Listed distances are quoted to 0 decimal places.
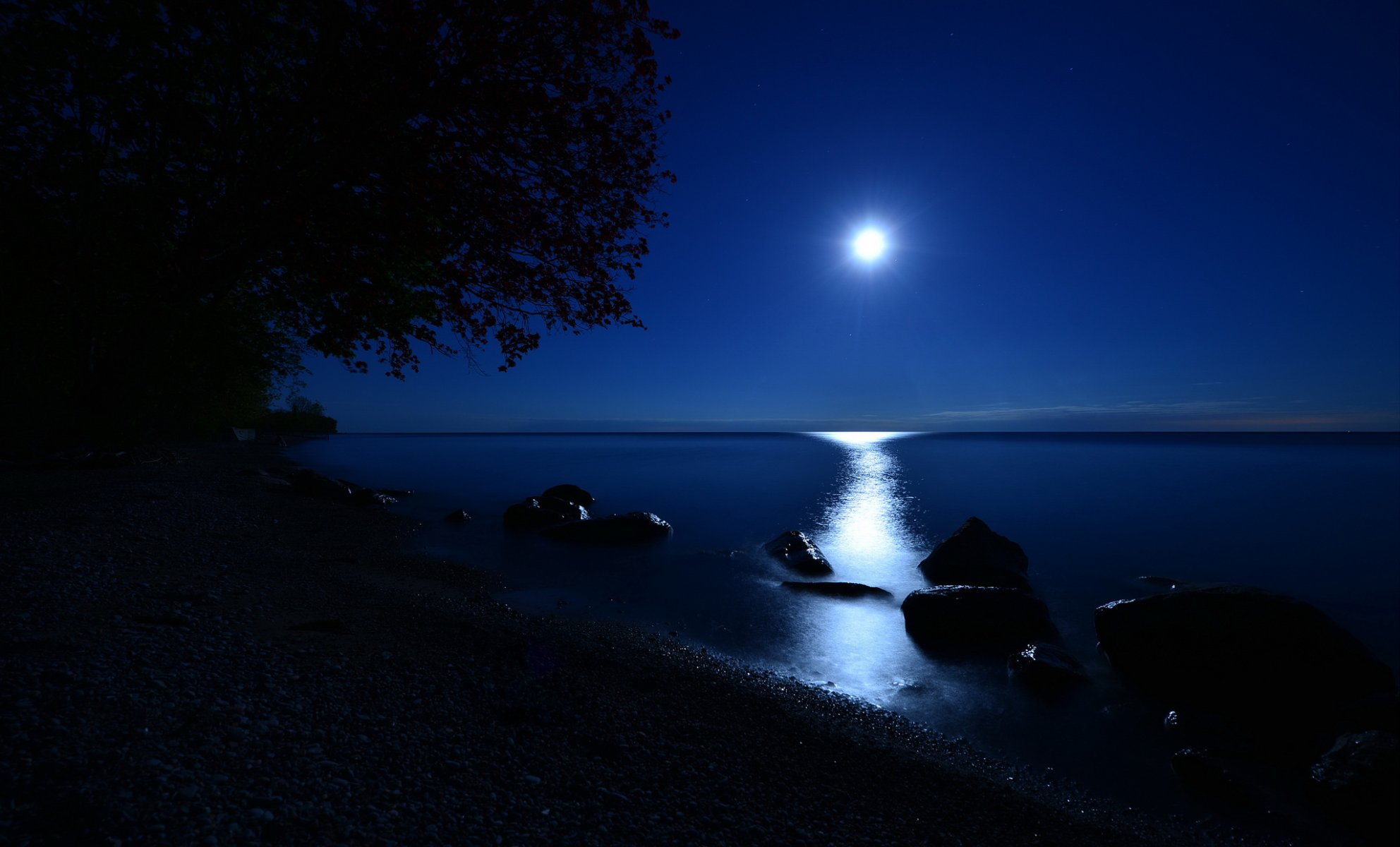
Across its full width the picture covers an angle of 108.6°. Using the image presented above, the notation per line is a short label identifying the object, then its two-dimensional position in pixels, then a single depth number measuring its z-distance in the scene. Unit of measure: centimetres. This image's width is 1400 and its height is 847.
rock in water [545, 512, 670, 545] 1788
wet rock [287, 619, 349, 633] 705
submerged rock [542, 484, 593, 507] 2516
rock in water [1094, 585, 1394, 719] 815
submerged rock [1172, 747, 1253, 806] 615
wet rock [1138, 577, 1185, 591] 1633
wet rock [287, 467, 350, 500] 2244
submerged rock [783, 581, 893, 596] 1372
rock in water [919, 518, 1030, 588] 1423
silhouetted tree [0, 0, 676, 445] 684
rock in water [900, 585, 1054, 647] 1039
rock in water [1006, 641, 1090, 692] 866
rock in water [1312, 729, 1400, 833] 565
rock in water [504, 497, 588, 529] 2012
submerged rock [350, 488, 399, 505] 2323
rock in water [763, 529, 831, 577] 1576
